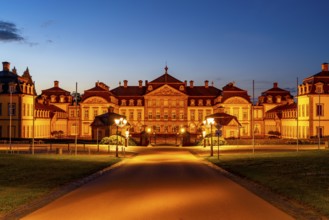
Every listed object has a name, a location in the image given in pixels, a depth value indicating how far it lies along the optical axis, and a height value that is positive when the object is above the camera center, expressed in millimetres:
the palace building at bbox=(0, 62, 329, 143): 75519 +4631
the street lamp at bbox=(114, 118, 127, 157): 43975 +865
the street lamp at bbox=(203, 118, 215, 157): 44712 +925
